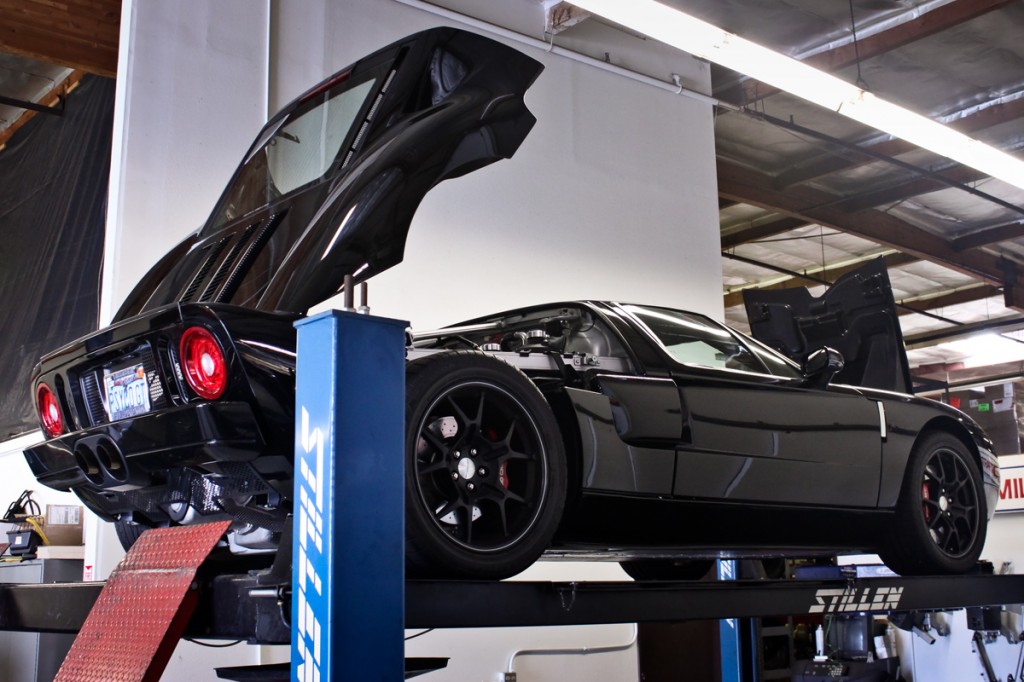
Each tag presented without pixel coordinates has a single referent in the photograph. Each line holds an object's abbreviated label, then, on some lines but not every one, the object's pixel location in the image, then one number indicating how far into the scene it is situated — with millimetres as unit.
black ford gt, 2213
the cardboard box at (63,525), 5320
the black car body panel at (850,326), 3973
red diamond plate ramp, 1895
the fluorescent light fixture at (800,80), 4992
